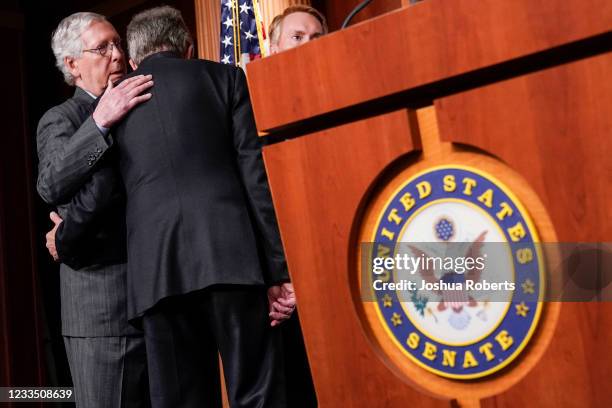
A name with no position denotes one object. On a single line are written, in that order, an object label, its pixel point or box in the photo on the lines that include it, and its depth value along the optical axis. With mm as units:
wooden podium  911
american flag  3707
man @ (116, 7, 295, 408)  1807
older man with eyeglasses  1971
